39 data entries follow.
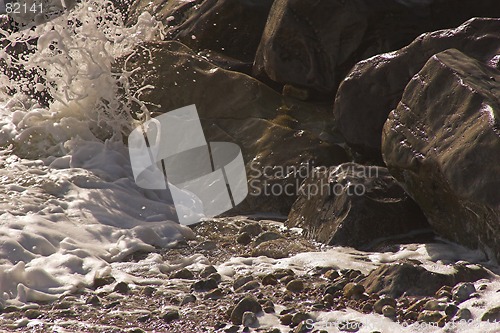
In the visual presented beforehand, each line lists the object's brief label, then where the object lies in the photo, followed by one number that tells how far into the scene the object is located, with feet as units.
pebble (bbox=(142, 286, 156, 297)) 29.81
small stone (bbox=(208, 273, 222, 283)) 30.76
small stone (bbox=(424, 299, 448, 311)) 26.07
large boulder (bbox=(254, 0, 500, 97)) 45.57
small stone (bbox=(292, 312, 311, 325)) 26.37
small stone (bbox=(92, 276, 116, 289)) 30.82
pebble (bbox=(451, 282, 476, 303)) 26.75
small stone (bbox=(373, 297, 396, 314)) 26.76
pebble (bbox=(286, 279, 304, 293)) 29.35
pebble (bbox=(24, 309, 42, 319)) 27.73
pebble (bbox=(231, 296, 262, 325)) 26.71
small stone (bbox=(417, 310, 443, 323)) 25.46
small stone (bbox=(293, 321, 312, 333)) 25.64
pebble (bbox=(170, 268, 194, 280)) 31.65
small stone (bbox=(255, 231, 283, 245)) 35.88
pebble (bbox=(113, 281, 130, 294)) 30.07
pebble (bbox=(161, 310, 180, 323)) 27.17
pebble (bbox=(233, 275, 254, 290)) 29.99
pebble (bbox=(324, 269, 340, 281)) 30.46
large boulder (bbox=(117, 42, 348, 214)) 42.09
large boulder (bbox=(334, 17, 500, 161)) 38.63
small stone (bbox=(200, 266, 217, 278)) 31.63
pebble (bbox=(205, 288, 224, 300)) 29.09
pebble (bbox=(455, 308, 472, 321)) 25.38
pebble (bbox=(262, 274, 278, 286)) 30.12
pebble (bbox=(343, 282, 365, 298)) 28.11
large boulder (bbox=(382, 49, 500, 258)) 30.50
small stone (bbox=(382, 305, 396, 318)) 26.23
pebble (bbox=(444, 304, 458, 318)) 25.67
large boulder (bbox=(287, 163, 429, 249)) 35.01
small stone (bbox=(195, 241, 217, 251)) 35.68
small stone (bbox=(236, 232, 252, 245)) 36.17
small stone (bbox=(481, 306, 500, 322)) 24.88
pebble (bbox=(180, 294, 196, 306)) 28.55
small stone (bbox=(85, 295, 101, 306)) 28.84
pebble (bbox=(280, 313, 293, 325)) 26.40
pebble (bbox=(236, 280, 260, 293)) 29.55
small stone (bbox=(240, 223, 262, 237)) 37.29
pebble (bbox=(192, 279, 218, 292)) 30.07
